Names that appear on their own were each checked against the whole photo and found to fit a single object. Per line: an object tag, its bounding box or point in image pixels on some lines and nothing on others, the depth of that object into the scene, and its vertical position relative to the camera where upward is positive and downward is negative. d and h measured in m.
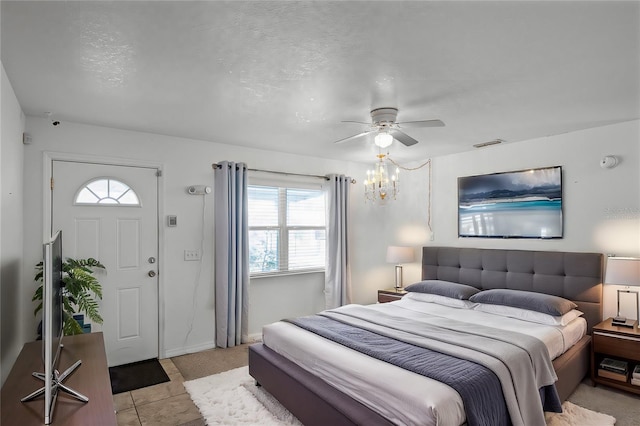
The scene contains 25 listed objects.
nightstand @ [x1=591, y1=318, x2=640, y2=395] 3.06 -1.16
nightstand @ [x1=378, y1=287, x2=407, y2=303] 4.88 -1.11
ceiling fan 3.04 +0.77
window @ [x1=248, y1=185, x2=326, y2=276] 4.73 -0.22
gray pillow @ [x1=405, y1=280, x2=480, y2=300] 4.06 -0.88
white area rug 2.66 -1.53
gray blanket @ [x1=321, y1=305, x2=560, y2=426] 2.31 -0.98
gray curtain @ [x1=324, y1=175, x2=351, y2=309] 5.21 -0.54
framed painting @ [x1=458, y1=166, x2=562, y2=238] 3.98 +0.11
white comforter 1.91 -1.01
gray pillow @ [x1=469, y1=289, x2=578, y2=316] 3.32 -0.85
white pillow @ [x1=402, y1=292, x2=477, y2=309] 3.99 -1.00
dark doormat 3.29 -1.55
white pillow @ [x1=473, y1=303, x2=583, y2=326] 3.28 -0.96
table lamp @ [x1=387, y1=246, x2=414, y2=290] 5.09 -0.58
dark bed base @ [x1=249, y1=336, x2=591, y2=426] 2.16 -1.23
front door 3.52 -0.24
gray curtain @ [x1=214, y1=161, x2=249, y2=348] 4.25 -0.48
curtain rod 4.32 +0.54
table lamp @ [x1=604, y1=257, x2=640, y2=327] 3.14 -0.52
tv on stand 1.53 -0.53
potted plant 2.93 -0.66
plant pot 3.31 -0.96
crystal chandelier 5.51 +0.37
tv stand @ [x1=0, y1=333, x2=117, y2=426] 1.61 -0.91
